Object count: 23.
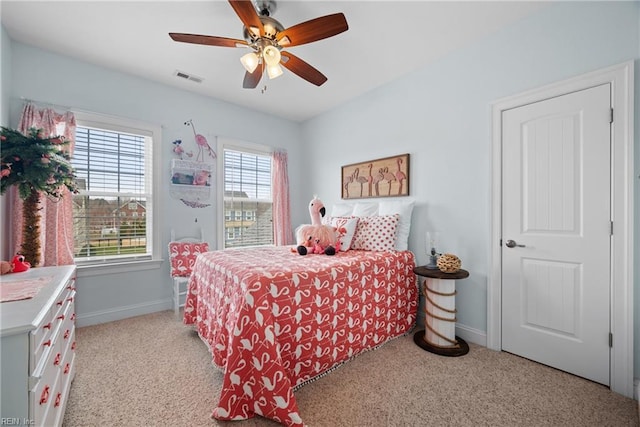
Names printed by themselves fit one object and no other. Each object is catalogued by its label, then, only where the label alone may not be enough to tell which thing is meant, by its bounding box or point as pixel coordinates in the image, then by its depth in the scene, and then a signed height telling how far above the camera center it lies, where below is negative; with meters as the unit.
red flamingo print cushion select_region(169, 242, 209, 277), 2.97 -0.52
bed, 1.41 -0.72
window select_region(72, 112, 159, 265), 2.71 +0.21
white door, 1.76 -0.13
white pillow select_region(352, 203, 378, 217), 3.03 +0.05
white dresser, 0.84 -0.55
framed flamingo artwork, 2.93 +0.43
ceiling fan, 1.62 +1.20
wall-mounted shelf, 3.18 +0.42
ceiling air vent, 2.85 +1.54
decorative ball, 2.17 -0.43
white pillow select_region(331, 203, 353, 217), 3.25 +0.05
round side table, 2.15 -0.87
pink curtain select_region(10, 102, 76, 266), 2.27 +0.00
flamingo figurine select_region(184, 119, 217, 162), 3.33 +0.91
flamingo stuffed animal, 2.46 -0.26
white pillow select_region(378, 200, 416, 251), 2.70 -0.03
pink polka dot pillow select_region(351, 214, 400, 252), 2.63 -0.21
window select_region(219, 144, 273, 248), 3.69 +0.24
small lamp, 2.35 -0.33
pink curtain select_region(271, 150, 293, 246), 4.05 +0.19
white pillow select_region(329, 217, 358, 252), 2.67 -0.17
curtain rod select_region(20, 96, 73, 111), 2.39 +1.04
